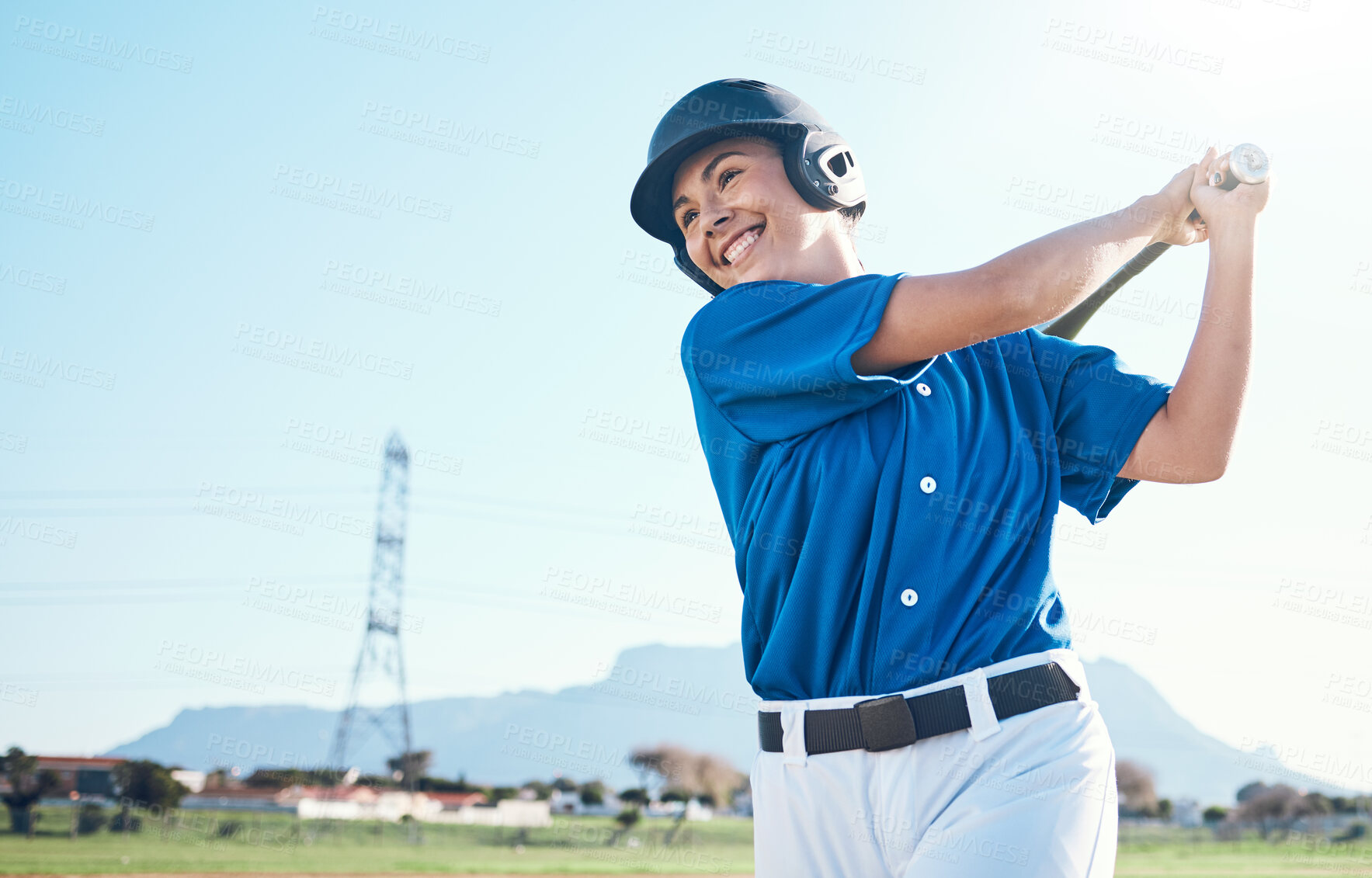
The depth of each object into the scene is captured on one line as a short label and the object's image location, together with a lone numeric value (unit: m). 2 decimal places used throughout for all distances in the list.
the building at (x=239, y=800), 44.81
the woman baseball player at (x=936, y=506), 1.82
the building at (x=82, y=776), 40.78
